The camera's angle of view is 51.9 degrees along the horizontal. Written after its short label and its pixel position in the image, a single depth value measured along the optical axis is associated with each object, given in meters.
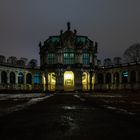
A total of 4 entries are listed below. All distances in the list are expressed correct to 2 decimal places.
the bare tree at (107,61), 55.95
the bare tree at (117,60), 54.50
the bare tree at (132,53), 47.34
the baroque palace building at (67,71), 45.46
